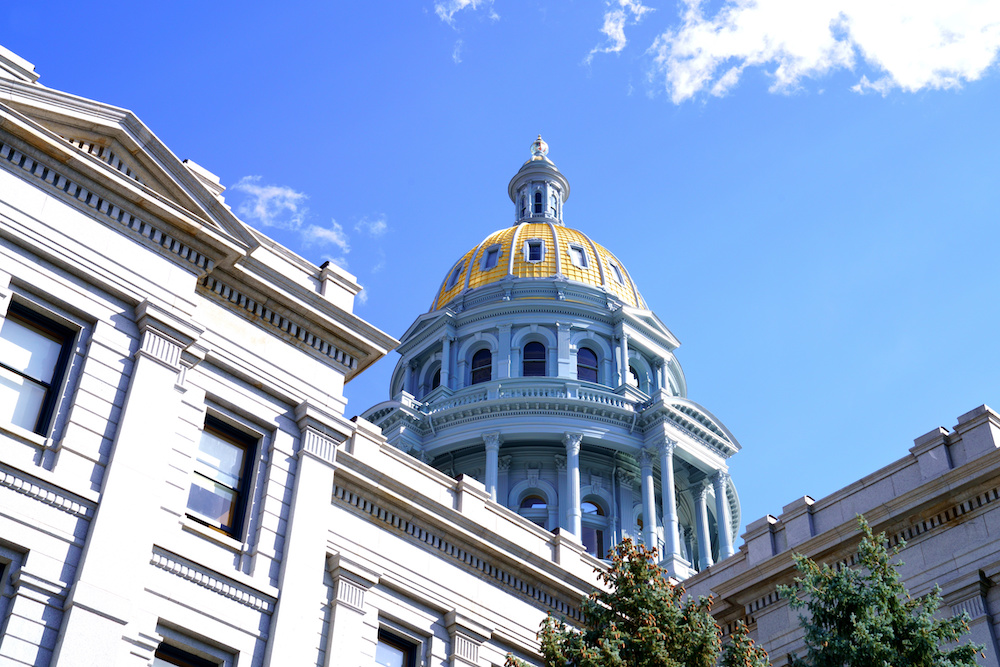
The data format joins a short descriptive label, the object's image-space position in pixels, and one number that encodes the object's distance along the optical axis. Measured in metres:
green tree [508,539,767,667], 17.17
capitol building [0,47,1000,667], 15.50
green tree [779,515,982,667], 17.11
